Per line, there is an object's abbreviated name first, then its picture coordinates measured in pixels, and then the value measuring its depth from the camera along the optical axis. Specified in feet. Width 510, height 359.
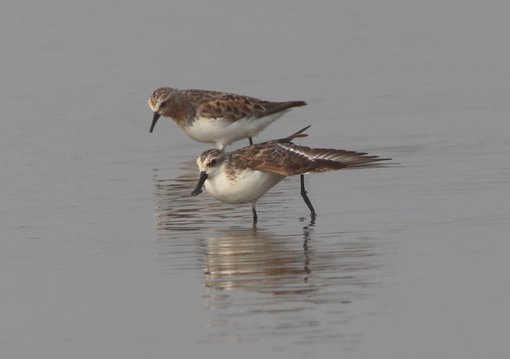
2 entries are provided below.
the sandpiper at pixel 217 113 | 70.28
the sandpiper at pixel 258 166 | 50.88
